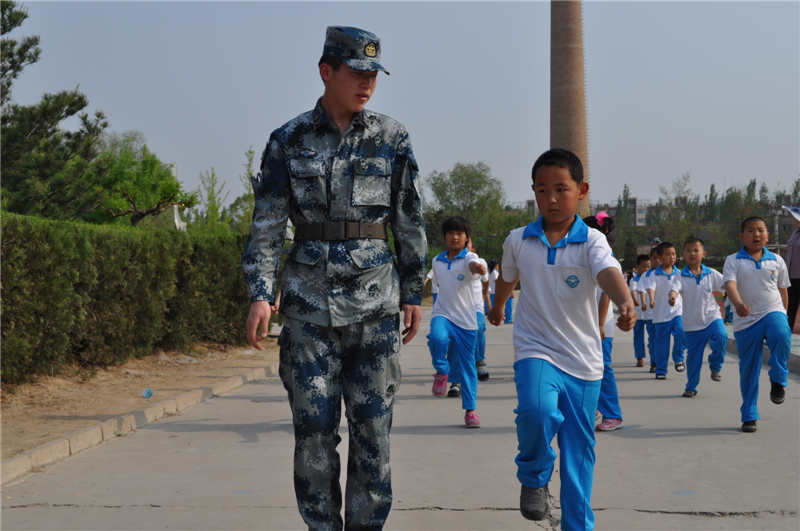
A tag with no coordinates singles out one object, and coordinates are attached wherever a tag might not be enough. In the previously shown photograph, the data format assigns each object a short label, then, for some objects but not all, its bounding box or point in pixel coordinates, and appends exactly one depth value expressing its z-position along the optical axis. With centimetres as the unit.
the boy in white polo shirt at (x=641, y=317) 1392
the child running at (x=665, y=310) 1227
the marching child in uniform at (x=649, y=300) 1287
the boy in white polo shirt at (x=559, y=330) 415
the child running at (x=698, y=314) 1034
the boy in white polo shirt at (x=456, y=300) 886
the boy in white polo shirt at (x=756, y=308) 787
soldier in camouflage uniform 376
